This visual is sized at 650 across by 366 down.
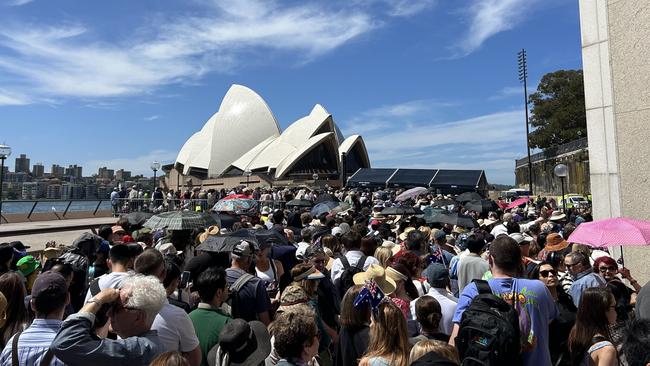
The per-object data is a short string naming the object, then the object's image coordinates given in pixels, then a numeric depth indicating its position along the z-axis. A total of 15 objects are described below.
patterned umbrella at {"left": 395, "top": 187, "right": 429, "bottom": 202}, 18.34
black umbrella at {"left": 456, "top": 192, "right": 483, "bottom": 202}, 17.53
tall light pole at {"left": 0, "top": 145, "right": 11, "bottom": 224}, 14.67
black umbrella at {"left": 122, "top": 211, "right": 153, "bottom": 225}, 9.89
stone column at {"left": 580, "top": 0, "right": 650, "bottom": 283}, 6.82
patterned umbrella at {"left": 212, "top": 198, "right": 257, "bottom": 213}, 12.05
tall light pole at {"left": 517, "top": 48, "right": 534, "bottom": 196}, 38.78
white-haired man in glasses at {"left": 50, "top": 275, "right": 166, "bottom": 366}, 1.94
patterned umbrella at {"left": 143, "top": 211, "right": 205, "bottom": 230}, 6.63
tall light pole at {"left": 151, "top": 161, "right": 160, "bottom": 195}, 22.30
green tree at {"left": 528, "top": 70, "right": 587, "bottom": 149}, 38.00
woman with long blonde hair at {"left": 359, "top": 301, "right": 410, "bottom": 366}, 2.31
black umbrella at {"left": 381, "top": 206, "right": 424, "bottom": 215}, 11.89
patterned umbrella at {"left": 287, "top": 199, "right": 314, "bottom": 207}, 15.73
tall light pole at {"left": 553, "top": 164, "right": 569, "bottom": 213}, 13.56
